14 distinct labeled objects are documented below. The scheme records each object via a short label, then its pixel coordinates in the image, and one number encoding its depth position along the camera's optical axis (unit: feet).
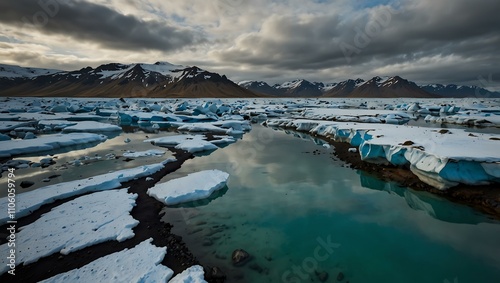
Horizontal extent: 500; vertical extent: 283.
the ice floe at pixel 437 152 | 31.22
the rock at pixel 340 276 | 18.91
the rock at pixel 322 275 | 18.84
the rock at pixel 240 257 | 20.38
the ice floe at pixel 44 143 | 51.23
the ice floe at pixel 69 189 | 26.68
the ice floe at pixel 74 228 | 20.16
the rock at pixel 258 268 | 19.54
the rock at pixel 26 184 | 34.20
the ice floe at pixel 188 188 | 30.73
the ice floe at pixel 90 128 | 78.69
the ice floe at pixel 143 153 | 52.26
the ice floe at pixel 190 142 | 57.98
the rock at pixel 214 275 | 18.28
